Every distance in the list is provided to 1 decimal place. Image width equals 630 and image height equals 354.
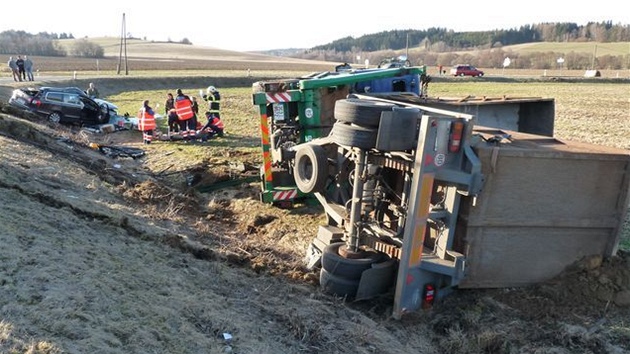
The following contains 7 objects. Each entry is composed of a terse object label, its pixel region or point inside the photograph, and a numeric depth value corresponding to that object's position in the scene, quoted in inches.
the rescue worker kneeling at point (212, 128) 580.7
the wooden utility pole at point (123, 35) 1836.2
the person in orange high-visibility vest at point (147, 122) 573.9
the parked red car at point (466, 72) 2038.6
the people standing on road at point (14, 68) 1117.9
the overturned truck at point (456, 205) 181.3
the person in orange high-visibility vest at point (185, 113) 603.2
